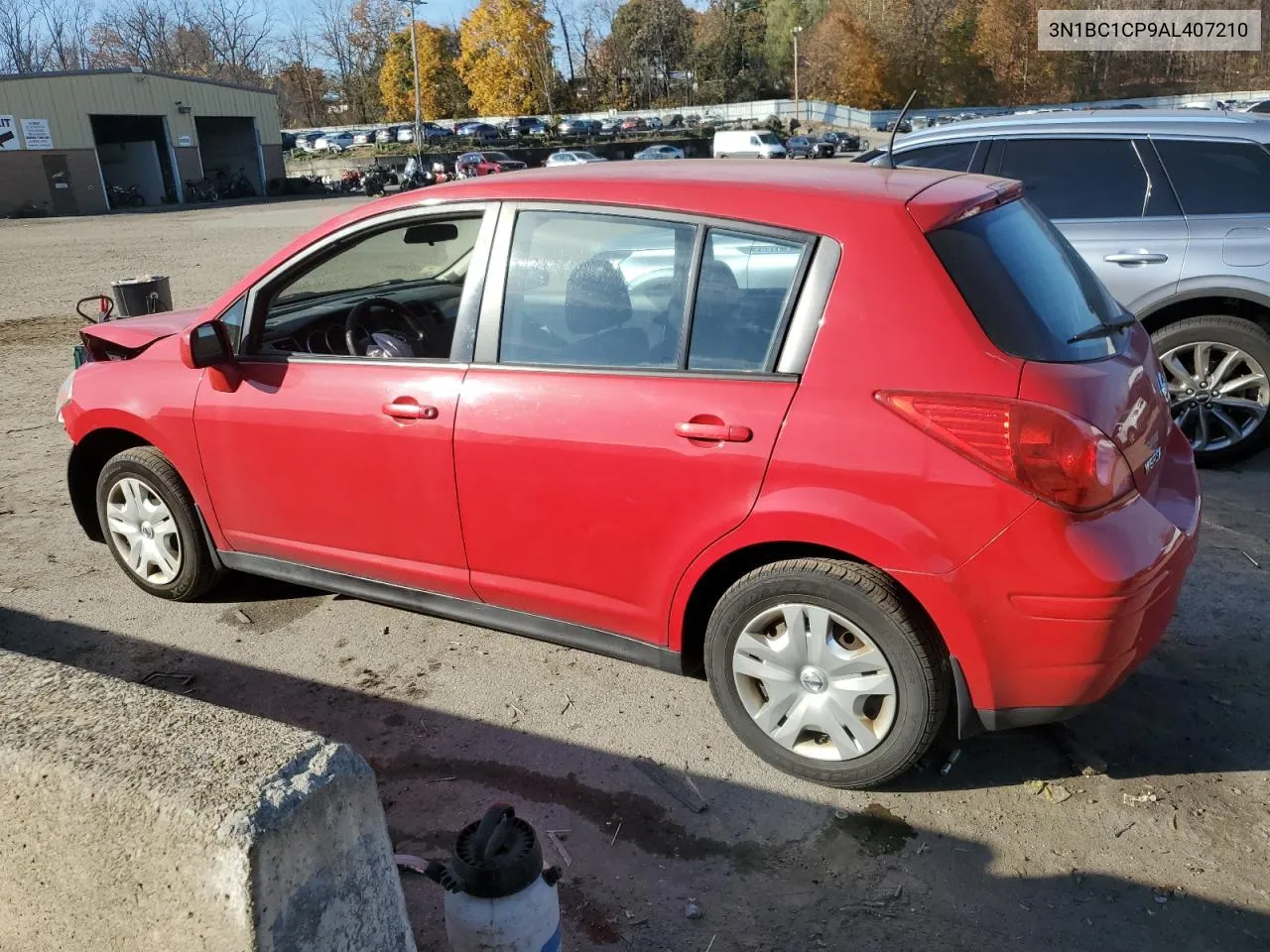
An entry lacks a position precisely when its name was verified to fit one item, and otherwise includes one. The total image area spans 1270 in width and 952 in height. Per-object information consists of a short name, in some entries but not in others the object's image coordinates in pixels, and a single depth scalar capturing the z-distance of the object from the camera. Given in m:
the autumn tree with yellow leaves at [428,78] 91.62
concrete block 1.82
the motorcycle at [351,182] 48.81
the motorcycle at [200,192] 49.00
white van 46.56
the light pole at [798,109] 77.93
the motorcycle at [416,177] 36.53
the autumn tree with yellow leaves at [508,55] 86.62
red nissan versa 2.68
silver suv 5.52
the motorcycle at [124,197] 46.38
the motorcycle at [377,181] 43.66
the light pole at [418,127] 59.03
